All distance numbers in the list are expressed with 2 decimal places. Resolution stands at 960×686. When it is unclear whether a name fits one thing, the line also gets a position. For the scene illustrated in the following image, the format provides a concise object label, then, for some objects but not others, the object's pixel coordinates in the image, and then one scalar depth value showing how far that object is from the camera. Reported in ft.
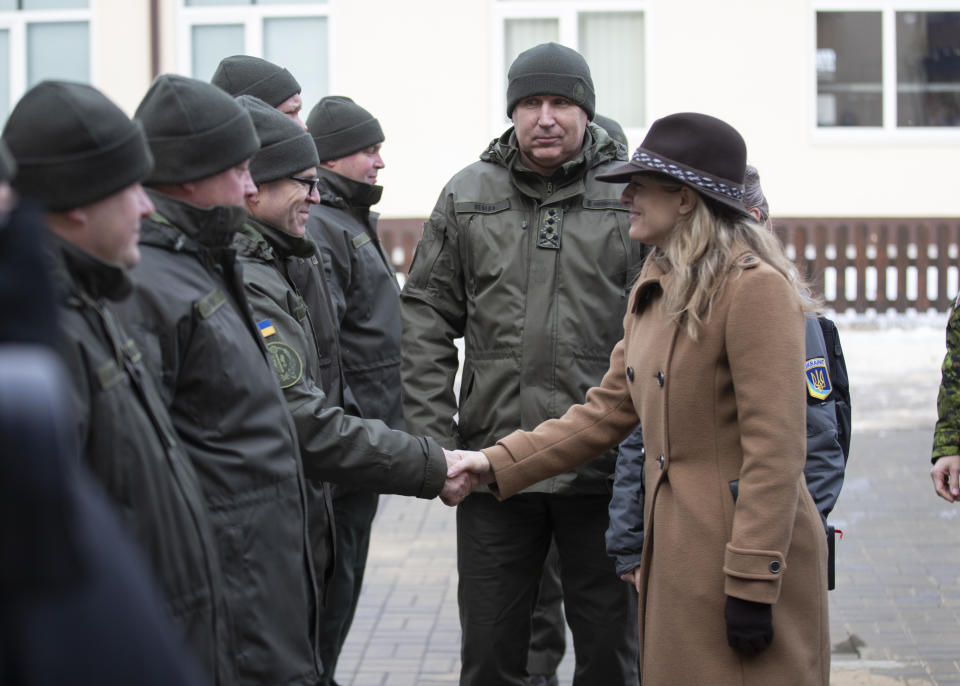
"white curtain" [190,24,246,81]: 51.98
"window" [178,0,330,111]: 51.60
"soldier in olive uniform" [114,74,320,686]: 8.84
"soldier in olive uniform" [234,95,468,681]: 11.59
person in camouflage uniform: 13.99
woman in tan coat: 9.78
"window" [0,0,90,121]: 52.75
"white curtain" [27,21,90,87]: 52.90
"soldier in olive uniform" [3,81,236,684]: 6.99
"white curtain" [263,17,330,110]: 51.62
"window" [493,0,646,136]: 51.16
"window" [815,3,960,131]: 52.08
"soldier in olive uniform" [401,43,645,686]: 13.87
